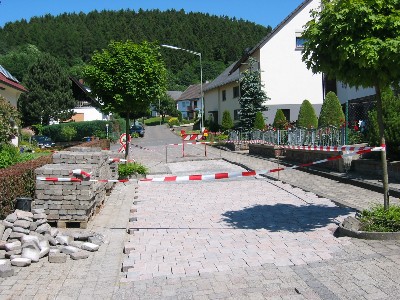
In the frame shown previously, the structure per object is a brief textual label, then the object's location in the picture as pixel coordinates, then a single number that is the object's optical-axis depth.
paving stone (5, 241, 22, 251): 6.90
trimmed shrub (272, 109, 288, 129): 25.86
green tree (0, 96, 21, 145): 18.38
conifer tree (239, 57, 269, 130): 33.91
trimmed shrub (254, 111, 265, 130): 31.70
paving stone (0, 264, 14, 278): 5.89
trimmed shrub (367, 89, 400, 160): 12.17
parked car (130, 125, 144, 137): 56.13
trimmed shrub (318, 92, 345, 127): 19.81
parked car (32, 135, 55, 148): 39.99
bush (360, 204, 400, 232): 6.90
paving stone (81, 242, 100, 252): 7.19
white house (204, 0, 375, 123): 35.16
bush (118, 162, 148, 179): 16.30
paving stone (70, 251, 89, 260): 6.76
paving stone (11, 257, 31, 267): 6.35
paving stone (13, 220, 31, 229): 7.61
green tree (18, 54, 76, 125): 51.94
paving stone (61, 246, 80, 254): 6.95
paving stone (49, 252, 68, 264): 6.58
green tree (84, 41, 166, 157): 16.17
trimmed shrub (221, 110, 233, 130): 43.25
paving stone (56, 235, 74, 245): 7.30
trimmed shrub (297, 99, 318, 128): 24.97
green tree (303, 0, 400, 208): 6.55
